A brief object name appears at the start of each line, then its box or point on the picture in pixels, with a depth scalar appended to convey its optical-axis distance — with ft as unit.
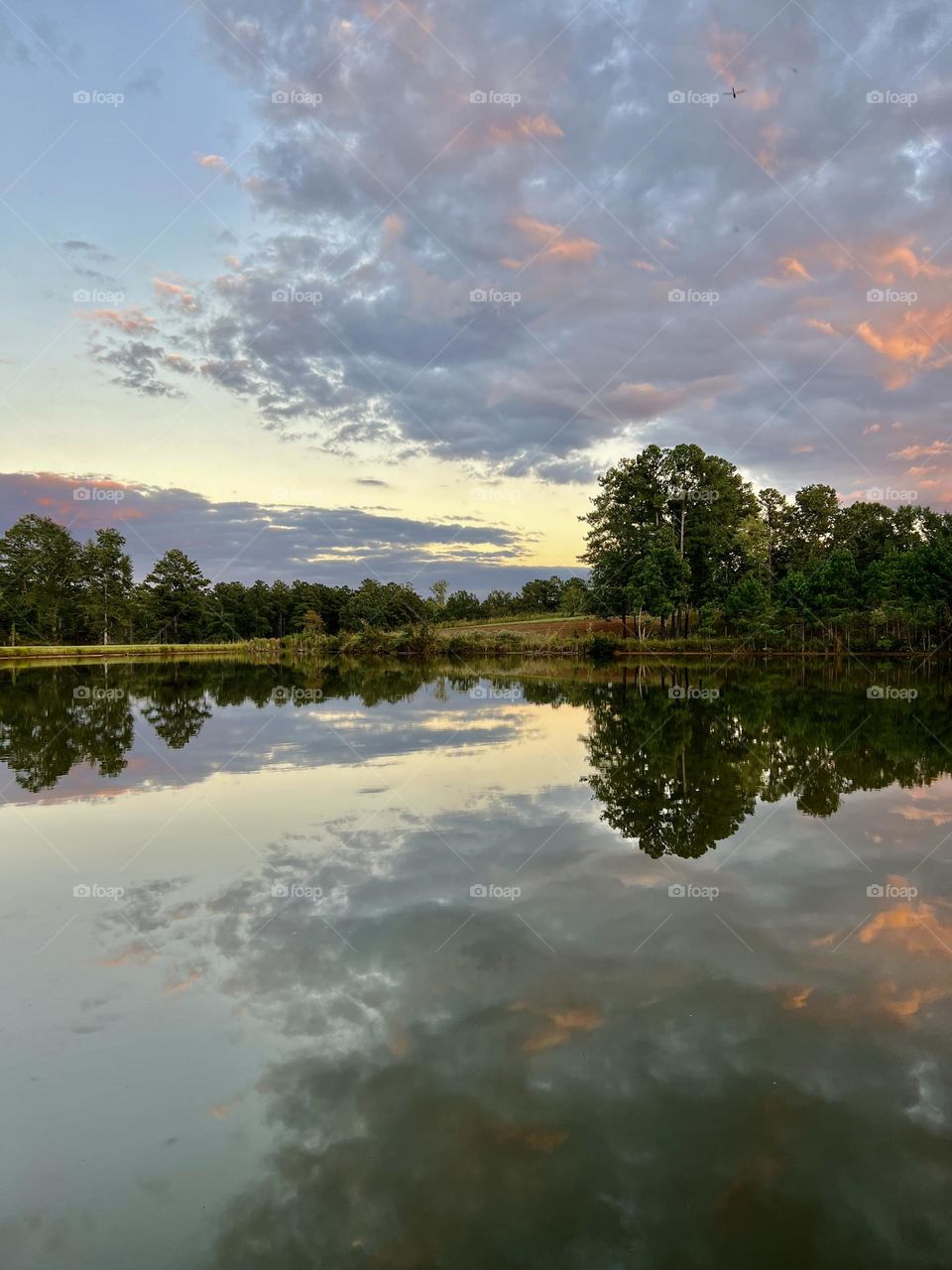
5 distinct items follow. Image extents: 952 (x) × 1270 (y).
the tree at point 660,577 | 189.67
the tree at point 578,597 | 212.84
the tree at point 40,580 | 282.36
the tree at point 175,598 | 315.58
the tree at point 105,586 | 297.53
